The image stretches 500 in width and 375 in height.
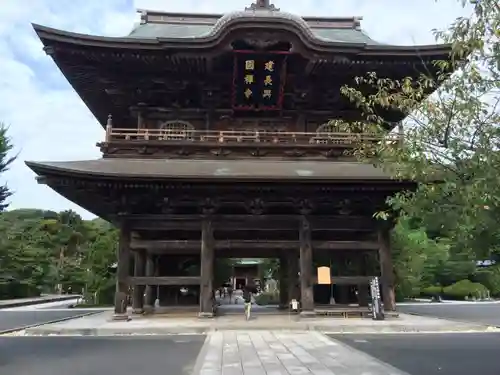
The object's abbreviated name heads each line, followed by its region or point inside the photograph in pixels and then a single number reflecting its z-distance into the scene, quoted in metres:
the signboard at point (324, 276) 14.16
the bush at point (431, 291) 38.97
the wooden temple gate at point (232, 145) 13.89
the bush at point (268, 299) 31.03
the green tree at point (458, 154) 4.48
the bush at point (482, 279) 40.17
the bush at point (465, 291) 37.94
